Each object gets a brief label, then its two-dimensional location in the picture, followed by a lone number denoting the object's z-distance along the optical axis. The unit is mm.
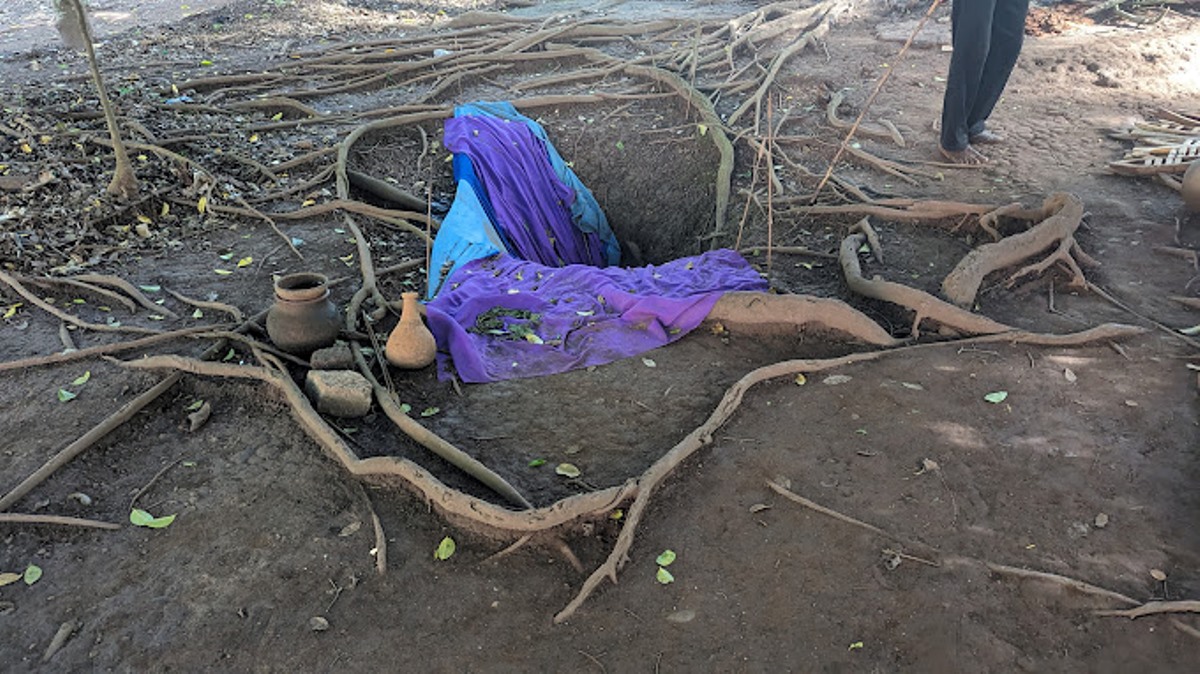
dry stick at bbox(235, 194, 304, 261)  4371
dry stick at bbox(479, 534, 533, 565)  2412
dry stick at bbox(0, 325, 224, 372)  3221
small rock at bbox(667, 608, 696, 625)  2195
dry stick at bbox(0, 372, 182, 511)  2586
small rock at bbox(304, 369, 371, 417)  3006
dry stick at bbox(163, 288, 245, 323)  3555
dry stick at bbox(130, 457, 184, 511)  2613
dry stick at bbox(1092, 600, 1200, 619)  2076
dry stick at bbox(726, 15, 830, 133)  5945
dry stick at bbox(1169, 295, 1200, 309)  3529
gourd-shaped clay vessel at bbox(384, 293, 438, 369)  3270
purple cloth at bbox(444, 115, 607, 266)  5448
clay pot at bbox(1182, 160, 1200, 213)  4129
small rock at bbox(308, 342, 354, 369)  3180
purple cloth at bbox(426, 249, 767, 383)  3504
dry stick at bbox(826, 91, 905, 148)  5401
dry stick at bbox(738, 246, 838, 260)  4262
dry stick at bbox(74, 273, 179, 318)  3686
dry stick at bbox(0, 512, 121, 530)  2480
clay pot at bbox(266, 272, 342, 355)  3221
